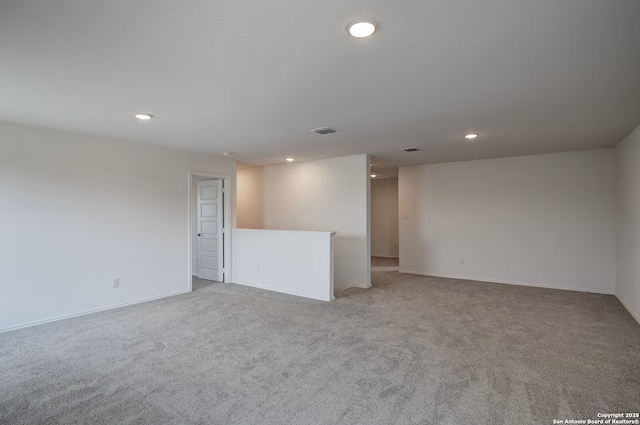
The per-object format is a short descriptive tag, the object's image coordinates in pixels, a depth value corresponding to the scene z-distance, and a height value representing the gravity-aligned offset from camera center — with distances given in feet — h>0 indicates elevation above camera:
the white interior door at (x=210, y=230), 20.39 -0.85
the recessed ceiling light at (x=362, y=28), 5.59 +3.45
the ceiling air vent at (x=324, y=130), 12.55 +3.53
